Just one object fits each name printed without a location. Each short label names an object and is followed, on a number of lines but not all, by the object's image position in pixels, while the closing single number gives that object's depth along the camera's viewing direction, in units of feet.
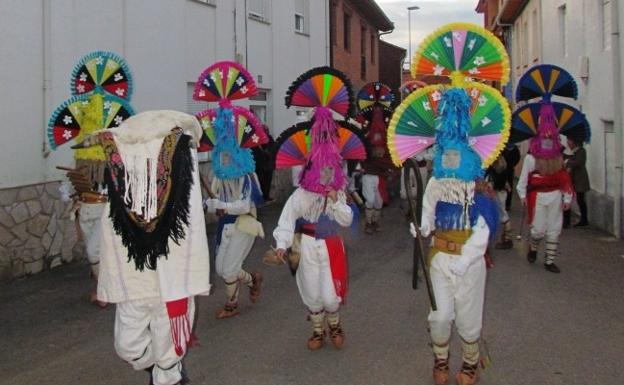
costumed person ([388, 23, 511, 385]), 15.10
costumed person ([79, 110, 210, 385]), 12.73
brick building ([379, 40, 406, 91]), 110.01
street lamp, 140.97
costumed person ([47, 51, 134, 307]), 23.13
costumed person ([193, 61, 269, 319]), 21.15
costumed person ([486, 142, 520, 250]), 31.14
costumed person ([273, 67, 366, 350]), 17.58
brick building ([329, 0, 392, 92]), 71.00
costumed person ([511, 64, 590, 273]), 26.71
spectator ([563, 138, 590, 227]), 38.17
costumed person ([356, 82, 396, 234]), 38.01
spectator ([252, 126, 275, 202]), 44.32
